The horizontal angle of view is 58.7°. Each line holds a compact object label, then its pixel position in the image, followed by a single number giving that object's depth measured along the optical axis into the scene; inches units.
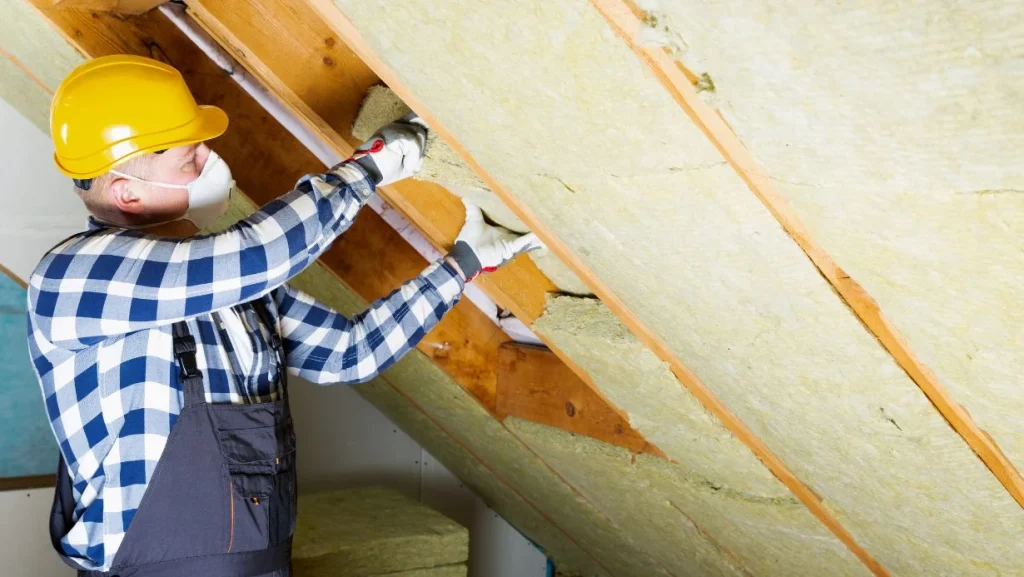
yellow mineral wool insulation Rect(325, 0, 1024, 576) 47.0
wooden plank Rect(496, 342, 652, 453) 96.3
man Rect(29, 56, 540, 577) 59.0
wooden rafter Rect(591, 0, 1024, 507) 41.9
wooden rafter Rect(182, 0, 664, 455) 72.8
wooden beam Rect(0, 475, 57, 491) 119.9
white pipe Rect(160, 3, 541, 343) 88.4
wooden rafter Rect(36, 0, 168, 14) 77.6
